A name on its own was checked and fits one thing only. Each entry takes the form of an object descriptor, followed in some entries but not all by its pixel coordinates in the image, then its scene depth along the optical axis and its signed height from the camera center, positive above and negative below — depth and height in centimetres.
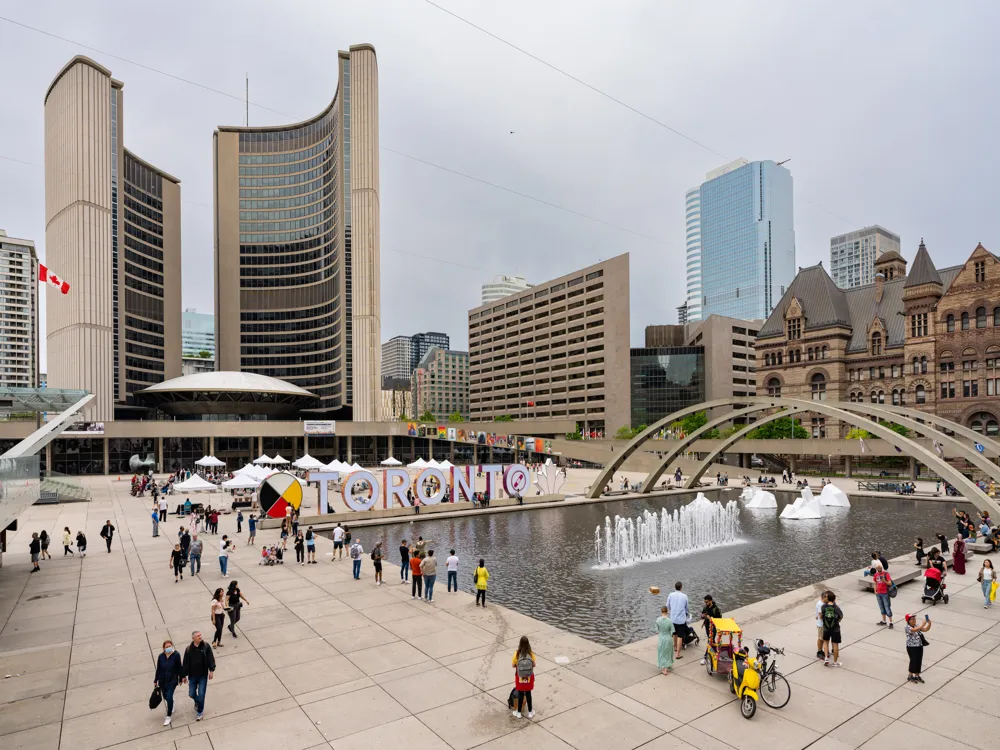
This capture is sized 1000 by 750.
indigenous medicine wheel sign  3050 -564
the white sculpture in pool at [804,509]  3738 -837
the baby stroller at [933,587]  1723 -620
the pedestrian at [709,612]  1316 -522
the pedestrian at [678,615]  1334 -533
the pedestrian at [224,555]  2100 -606
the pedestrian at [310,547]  2355 -650
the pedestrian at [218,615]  1403 -549
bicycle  1088 -582
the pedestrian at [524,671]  1020 -502
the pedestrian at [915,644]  1159 -527
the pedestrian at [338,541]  2419 -646
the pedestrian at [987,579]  1677 -579
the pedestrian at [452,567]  1862 -583
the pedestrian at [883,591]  1502 -545
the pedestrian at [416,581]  1834 -617
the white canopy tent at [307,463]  5197 -691
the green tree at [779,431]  8094 -711
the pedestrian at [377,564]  2005 -610
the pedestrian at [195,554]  2133 -610
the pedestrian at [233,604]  1494 -556
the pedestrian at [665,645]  1219 -549
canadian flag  3044 +594
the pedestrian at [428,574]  1800 -582
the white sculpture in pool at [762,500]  4309 -889
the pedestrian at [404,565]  2028 -634
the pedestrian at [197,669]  1038 -502
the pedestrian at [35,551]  2220 -613
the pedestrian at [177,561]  2048 -611
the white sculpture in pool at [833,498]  4241 -869
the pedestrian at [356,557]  2079 -614
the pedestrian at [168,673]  1006 -494
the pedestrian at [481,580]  1709 -572
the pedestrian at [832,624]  1235 -519
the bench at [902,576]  1878 -660
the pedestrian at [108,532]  2570 -635
